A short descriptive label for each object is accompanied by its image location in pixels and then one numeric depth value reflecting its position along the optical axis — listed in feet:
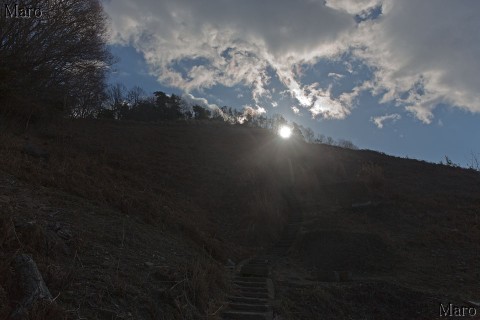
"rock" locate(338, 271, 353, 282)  34.35
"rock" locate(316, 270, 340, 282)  34.17
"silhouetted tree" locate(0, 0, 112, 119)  58.23
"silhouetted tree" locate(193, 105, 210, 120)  177.55
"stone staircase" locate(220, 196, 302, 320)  22.45
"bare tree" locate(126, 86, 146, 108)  174.91
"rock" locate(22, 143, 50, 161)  43.98
